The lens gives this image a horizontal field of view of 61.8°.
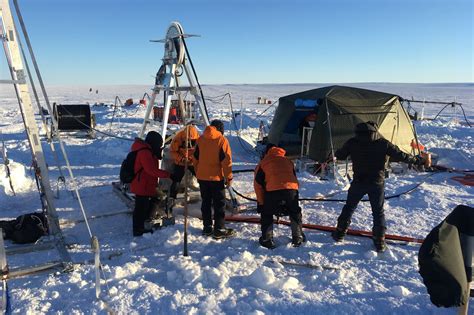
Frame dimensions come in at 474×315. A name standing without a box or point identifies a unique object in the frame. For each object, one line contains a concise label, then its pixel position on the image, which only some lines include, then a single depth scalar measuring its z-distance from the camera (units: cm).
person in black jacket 504
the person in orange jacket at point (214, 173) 549
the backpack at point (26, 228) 526
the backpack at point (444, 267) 285
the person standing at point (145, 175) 553
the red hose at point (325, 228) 537
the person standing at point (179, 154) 642
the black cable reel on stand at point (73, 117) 1558
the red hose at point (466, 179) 870
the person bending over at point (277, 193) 511
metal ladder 435
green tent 1052
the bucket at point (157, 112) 1986
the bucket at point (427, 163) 559
